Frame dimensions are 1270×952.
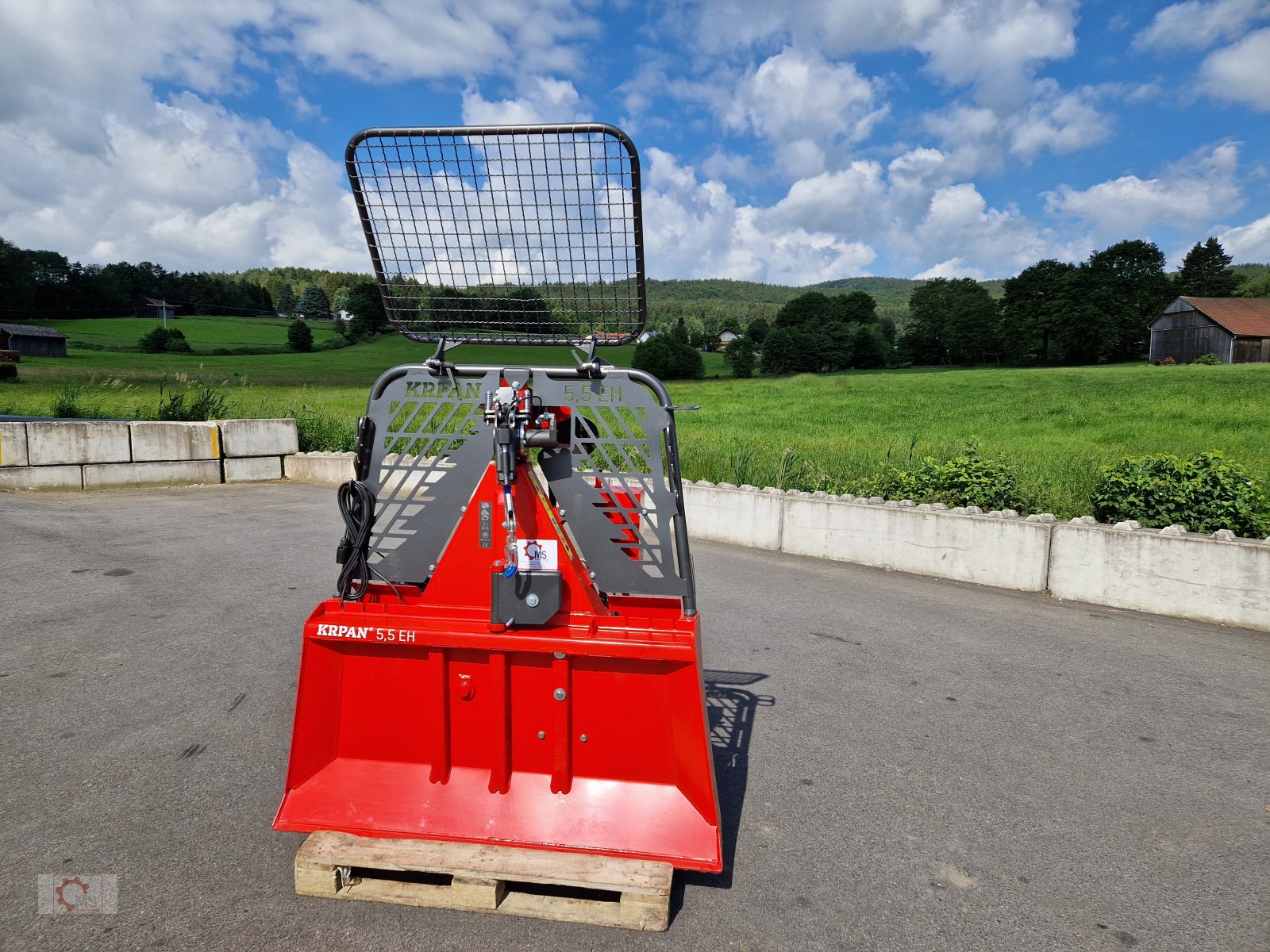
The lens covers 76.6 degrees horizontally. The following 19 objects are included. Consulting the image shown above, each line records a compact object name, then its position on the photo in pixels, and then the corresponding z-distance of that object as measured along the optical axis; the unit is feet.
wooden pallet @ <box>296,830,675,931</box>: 9.75
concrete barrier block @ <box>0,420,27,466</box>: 38.17
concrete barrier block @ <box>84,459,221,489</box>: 40.09
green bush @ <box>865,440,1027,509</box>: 28.09
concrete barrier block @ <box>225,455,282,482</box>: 43.55
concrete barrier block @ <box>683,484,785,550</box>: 30.68
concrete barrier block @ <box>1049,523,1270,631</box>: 21.48
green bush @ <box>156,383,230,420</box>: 50.49
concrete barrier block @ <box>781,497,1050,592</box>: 25.02
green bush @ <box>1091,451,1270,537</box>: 23.25
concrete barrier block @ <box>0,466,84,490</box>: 38.70
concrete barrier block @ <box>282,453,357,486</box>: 43.42
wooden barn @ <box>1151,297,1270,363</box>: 169.99
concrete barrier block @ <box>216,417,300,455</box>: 43.11
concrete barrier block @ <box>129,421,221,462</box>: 40.78
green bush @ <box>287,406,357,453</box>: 48.60
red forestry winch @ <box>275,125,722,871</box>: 10.84
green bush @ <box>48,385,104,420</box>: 52.03
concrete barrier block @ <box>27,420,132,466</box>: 38.75
